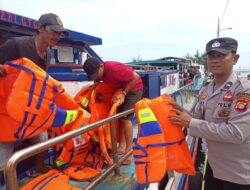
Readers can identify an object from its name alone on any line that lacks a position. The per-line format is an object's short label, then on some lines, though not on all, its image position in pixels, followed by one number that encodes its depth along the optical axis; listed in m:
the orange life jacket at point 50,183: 1.41
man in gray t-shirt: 1.50
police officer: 1.16
